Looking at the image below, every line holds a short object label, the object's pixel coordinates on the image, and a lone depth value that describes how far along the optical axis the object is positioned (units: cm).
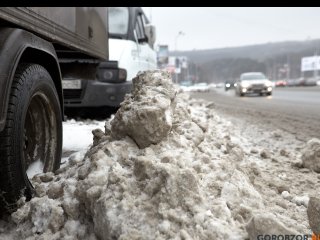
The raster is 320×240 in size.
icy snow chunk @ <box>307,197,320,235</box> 167
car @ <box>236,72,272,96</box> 1801
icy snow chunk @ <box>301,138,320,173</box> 310
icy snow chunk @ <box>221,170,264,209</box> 184
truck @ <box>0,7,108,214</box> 190
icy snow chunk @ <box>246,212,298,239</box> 143
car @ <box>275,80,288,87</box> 5067
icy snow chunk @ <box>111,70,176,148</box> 209
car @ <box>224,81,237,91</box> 3527
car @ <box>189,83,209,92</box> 3390
